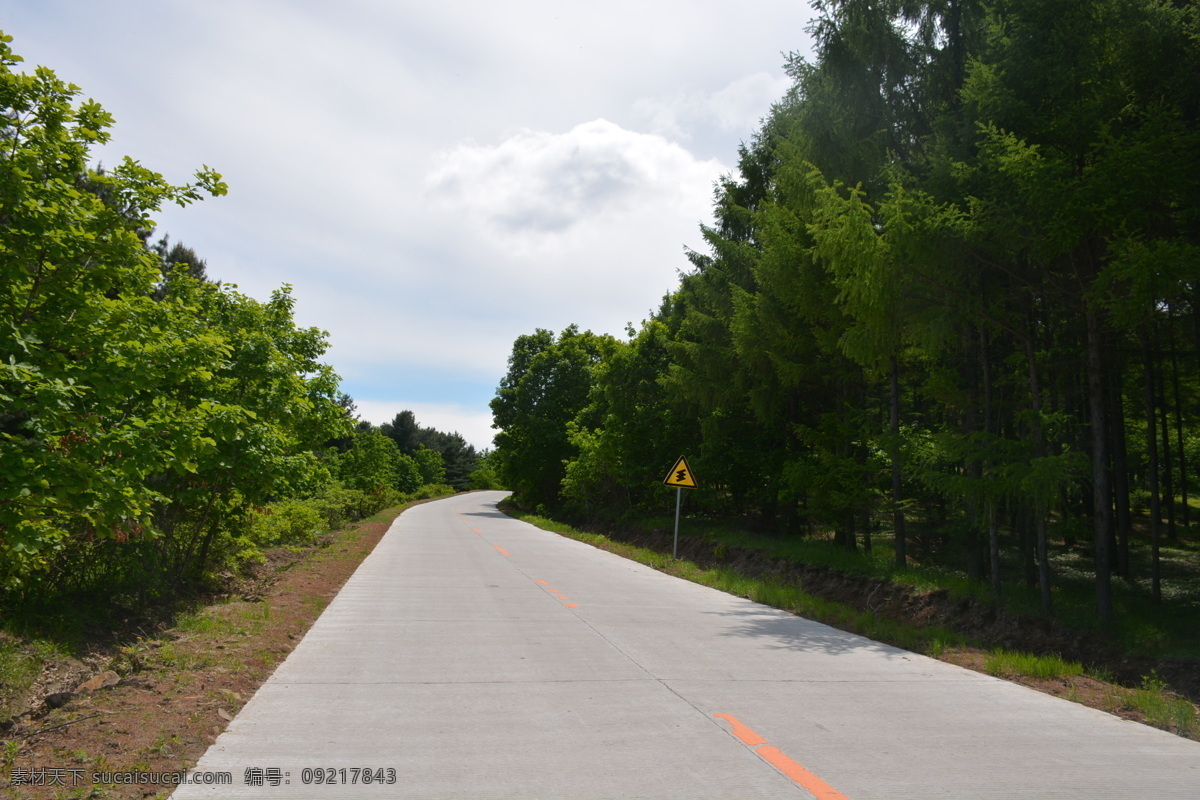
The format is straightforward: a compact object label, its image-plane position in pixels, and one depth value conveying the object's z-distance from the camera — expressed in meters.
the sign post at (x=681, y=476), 19.34
